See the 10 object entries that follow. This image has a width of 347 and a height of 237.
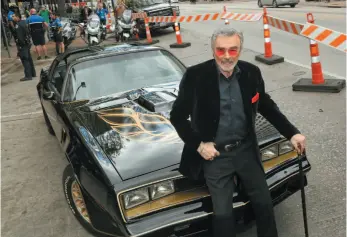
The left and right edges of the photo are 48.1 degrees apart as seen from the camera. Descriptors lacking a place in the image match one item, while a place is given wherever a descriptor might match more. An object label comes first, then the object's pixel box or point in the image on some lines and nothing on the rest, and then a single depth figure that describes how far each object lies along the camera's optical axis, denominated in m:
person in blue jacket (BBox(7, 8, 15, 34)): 17.61
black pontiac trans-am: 2.68
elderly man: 2.40
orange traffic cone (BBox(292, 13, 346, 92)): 6.80
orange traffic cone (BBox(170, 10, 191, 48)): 13.94
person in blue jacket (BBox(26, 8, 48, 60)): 14.58
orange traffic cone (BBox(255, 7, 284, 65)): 9.27
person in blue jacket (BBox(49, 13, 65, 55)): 15.60
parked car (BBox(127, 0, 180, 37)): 18.31
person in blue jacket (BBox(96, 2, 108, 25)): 23.09
